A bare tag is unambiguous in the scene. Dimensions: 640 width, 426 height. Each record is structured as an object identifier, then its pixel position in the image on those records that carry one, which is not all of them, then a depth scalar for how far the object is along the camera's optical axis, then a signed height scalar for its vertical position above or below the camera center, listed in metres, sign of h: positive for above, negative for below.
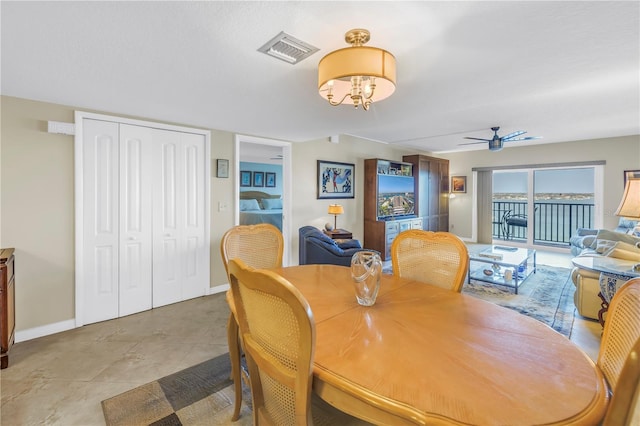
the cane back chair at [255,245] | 2.16 -0.28
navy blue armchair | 3.71 -0.55
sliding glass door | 6.42 +0.16
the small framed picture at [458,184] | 7.67 +0.66
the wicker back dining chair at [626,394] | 0.65 -0.42
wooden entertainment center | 5.77 +0.21
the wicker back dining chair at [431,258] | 1.75 -0.31
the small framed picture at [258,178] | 8.03 +0.82
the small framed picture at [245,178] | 7.76 +0.81
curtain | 7.32 +0.08
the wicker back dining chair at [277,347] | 0.84 -0.45
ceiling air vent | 1.71 +0.99
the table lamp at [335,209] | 4.89 -0.01
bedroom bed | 5.96 +0.04
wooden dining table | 0.73 -0.48
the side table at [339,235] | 4.91 -0.44
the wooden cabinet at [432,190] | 6.77 +0.47
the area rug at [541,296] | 3.07 -1.09
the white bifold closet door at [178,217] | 3.47 -0.11
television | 5.94 +0.27
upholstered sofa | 2.96 -0.75
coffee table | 3.93 -0.85
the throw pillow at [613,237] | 4.04 -0.39
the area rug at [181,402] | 1.73 -1.23
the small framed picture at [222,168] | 3.91 +0.54
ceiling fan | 4.50 +1.05
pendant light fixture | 1.57 +0.78
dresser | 2.19 -0.75
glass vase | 1.42 -0.34
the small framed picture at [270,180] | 8.30 +0.82
